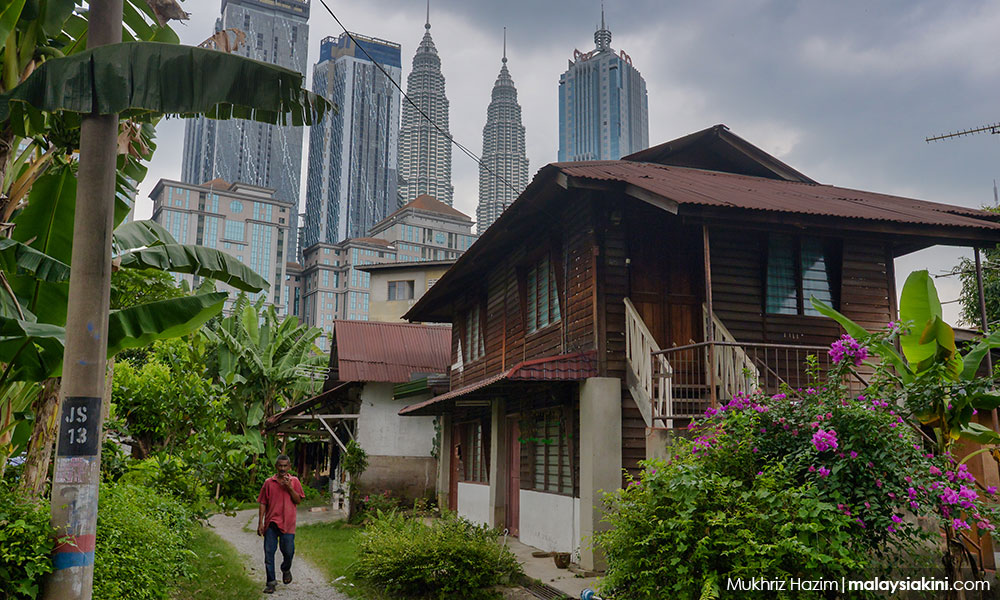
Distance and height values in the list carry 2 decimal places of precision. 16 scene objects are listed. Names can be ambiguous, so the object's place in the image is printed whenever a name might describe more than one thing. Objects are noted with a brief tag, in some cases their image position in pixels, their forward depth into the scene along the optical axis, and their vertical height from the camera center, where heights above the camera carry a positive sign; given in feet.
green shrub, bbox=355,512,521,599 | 31.17 -5.39
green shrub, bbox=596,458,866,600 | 19.20 -2.65
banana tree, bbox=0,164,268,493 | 19.16 +3.32
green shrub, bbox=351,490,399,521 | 60.80 -6.06
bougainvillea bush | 19.24 -1.73
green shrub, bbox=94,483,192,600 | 19.01 -3.19
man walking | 31.58 -3.56
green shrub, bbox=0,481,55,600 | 15.46 -2.48
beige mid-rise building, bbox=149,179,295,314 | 351.25 +89.34
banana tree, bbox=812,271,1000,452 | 21.83 +1.68
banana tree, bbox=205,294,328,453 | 87.71 +6.99
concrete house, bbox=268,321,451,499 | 72.13 +1.69
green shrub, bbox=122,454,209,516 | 33.81 -2.45
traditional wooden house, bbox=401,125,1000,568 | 32.73 +6.60
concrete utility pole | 16.16 +1.06
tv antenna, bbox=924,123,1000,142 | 63.84 +25.83
